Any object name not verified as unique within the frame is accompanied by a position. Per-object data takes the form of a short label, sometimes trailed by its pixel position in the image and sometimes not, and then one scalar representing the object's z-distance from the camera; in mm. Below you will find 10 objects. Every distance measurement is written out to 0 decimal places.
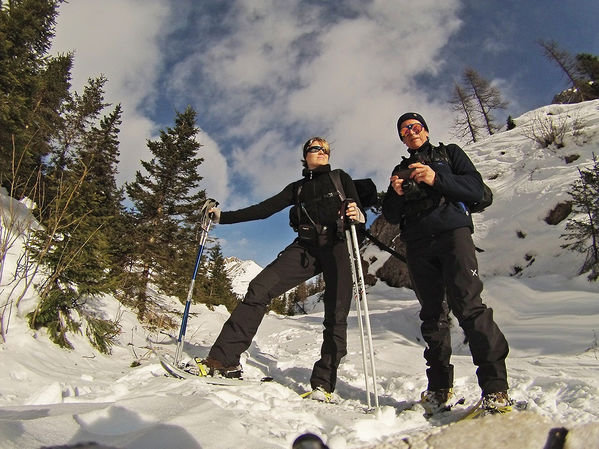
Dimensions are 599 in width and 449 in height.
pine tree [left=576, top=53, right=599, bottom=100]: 27481
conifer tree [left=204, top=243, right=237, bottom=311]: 27859
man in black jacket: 2322
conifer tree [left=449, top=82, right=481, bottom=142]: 33281
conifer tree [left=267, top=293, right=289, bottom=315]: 38519
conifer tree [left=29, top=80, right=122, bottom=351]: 4391
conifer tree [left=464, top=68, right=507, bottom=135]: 33031
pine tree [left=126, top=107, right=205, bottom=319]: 11922
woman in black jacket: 3191
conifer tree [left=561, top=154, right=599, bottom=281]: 8734
